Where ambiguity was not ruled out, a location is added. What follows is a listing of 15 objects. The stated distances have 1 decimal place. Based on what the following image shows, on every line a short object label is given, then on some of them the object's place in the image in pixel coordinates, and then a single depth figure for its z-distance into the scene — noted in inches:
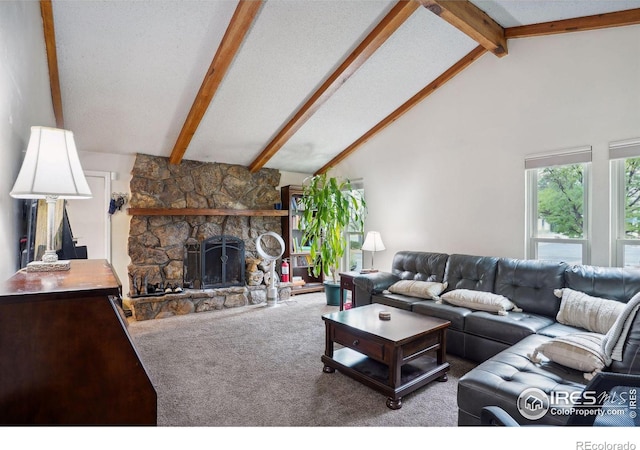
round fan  190.5
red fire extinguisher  211.5
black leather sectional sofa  65.2
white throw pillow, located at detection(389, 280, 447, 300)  131.8
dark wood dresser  33.0
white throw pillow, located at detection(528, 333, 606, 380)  66.7
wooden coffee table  86.1
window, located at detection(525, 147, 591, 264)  120.8
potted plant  189.9
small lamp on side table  181.0
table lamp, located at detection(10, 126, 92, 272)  50.2
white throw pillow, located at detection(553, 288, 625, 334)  88.4
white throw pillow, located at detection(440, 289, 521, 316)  110.7
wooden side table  162.8
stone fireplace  170.9
